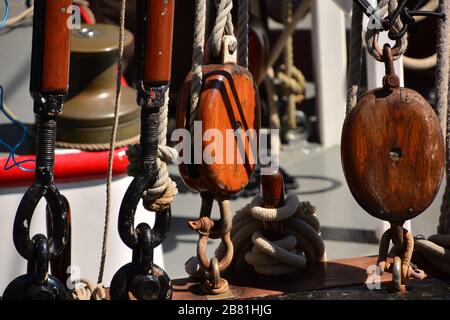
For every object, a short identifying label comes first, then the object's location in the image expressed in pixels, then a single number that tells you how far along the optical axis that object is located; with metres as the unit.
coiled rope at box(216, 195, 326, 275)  1.97
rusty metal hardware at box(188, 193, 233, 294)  1.84
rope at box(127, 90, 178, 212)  1.75
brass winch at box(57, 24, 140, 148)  2.68
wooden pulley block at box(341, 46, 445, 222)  1.81
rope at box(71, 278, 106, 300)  1.79
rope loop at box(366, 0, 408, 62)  1.82
